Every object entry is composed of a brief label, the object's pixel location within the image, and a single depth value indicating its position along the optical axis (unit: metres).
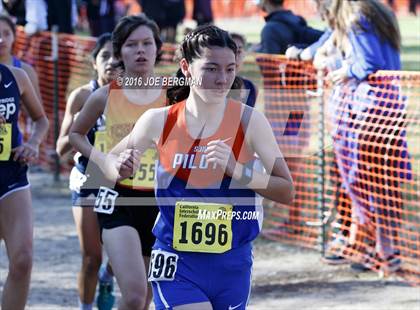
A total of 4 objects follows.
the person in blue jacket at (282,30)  17.89
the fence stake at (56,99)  23.39
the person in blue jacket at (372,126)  15.02
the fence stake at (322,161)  16.45
